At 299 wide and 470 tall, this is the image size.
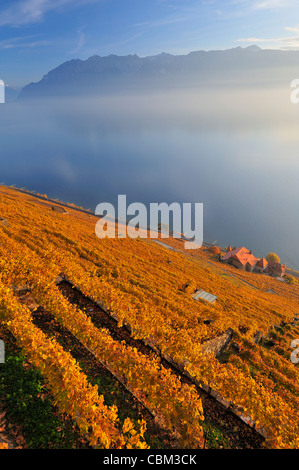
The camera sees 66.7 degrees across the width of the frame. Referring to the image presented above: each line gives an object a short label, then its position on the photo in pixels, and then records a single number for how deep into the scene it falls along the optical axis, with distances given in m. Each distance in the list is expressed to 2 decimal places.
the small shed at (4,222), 28.91
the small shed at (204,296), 31.31
